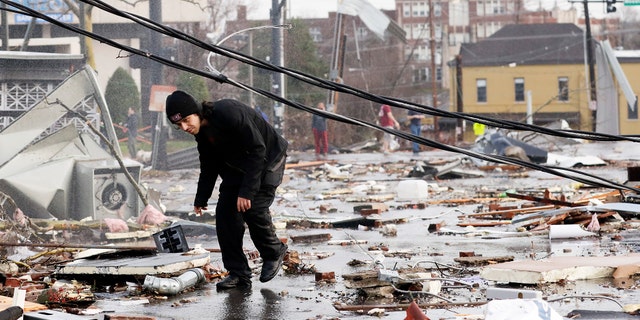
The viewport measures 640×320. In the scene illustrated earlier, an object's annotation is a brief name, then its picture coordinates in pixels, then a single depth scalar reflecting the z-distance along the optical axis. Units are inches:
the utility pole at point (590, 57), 2488.9
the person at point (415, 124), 1524.4
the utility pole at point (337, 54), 1536.7
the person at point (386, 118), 1473.9
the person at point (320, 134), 1469.0
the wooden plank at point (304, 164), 1144.4
